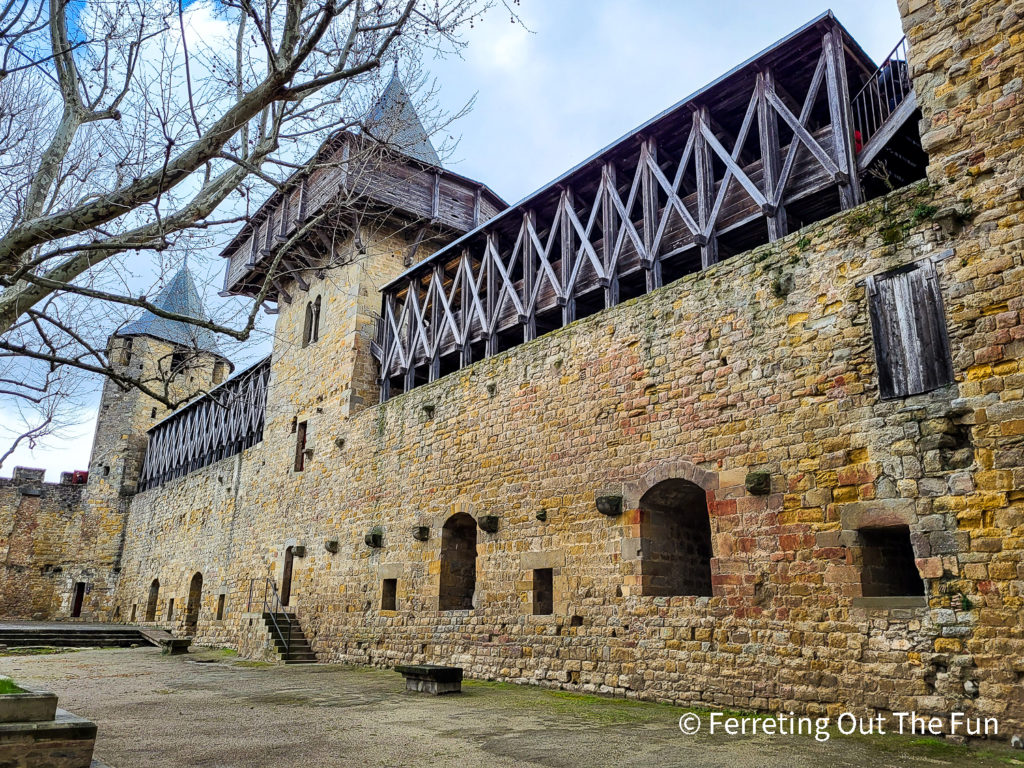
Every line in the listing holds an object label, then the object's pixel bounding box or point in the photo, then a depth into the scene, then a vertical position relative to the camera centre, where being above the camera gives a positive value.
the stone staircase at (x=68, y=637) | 15.31 -1.05
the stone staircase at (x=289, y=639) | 12.56 -0.81
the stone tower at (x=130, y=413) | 26.12 +6.46
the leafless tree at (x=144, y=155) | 4.67 +3.14
